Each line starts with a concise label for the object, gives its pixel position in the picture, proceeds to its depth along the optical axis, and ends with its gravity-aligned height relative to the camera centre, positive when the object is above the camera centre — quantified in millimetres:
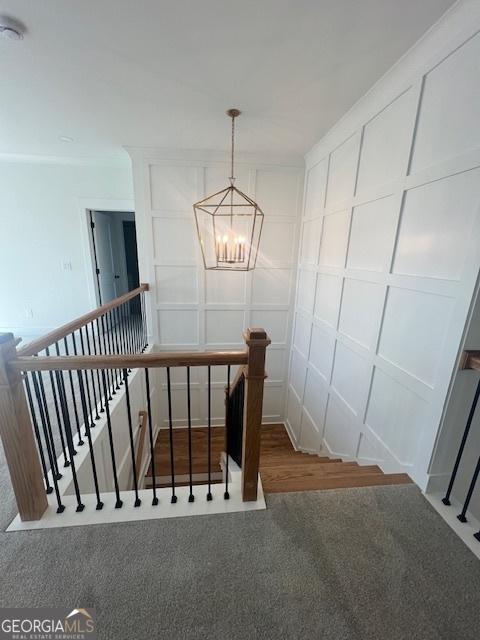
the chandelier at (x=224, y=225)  3211 +348
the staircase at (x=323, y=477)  1409 -1228
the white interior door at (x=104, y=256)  4109 -109
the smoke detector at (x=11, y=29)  1300 +1091
